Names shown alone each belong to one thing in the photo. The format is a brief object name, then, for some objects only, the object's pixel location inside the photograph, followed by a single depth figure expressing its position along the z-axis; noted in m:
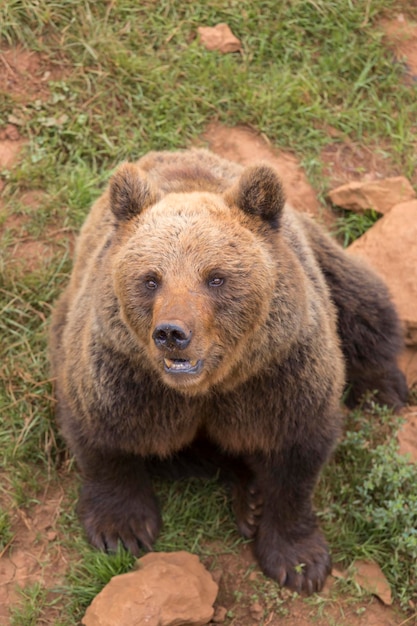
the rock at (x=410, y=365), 12.76
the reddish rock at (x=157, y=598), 9.30
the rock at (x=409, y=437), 11.53
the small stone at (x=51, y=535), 10.87
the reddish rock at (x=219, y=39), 14.58
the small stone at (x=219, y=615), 10.01
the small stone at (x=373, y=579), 10.28
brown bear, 7.96
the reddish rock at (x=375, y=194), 13.41
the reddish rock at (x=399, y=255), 12.50
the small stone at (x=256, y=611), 10.10
